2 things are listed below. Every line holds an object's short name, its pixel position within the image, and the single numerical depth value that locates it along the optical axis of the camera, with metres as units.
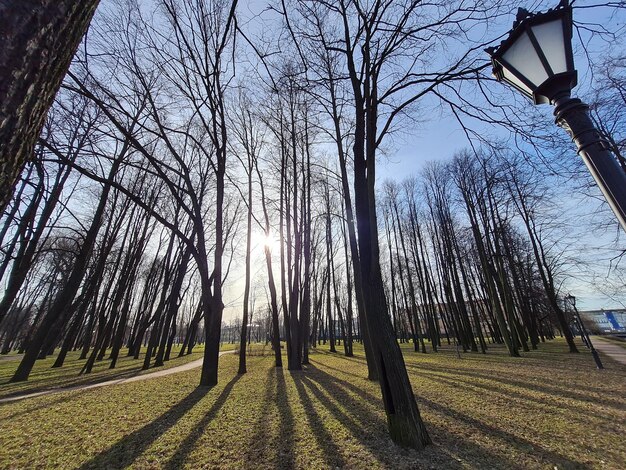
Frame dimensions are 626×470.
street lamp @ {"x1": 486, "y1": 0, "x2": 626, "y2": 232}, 1.55
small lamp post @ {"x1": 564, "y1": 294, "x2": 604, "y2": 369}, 9.35
